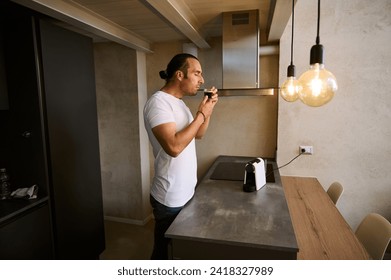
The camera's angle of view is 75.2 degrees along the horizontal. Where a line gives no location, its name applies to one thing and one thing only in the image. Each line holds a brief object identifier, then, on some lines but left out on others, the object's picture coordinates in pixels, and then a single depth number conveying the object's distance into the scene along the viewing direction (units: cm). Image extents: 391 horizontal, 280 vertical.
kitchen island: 104
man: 129
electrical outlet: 227
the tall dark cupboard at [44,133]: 150
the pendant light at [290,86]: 153
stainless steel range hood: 200
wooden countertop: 115
